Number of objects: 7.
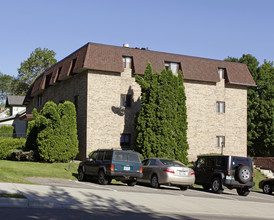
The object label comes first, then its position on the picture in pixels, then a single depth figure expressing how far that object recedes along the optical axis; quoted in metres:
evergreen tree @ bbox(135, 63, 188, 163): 29.05
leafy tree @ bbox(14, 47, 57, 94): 79.19
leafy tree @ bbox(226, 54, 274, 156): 48.03
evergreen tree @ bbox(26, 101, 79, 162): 27.38
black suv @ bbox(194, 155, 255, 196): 19.03
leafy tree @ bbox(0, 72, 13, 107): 103.62
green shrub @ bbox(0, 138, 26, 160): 30.70
